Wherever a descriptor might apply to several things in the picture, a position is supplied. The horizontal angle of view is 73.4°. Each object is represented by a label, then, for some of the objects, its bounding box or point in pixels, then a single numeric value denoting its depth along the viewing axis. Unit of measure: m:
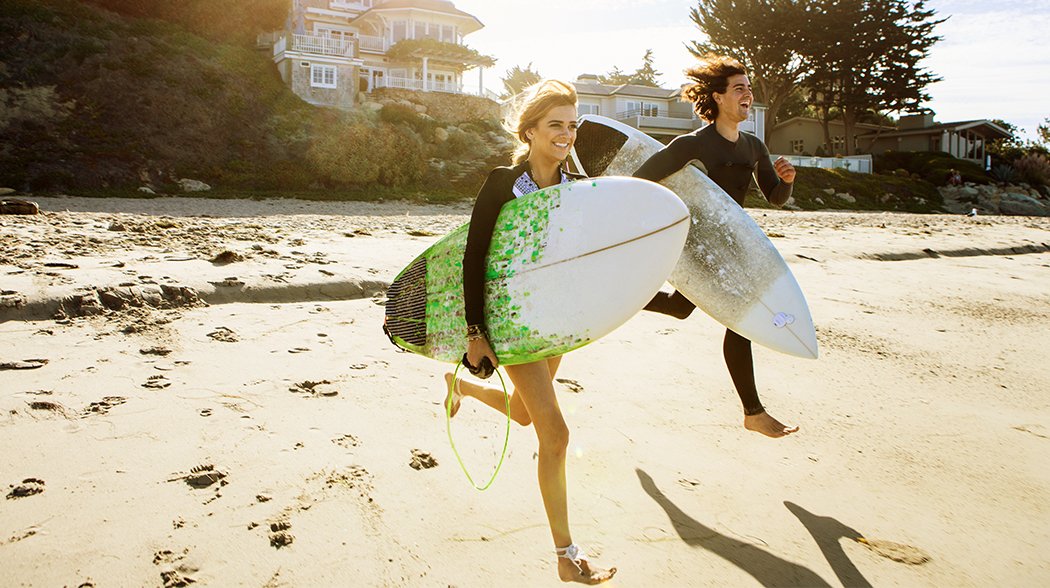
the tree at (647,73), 51.75
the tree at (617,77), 51.94
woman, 2.24
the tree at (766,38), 35.31
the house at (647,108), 34.66
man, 3.38
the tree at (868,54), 35.75
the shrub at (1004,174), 31.59
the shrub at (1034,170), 32.69
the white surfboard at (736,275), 3.28
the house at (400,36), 28.31
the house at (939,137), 39.72
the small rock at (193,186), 15.82
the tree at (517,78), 50.12
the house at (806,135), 40.19
